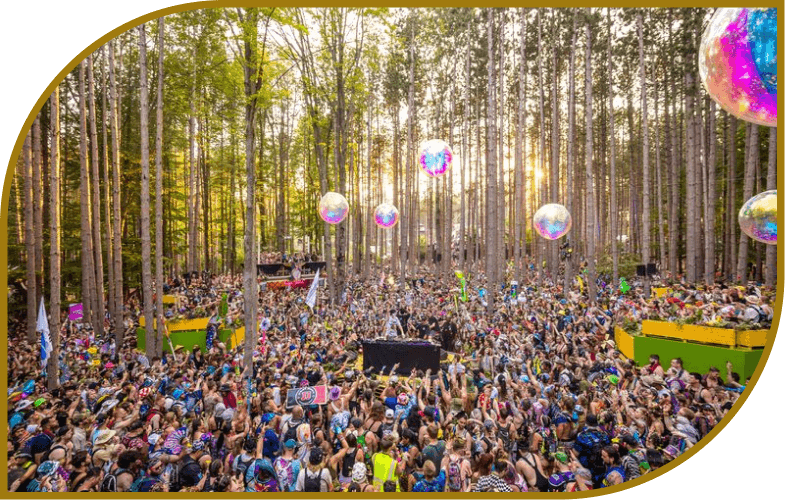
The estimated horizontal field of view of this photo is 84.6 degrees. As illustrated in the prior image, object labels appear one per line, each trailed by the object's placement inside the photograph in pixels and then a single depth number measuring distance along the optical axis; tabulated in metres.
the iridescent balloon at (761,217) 4.98
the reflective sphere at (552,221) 9.34
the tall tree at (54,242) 7.68
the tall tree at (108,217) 12.60
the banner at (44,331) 6.82
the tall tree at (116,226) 11.40
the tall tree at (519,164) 16.94
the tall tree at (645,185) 16.08
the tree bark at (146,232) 10.79
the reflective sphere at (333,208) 11.25
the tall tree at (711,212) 15.16
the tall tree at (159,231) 11.29
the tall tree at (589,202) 15.07
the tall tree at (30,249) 10.76
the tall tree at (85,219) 10.59
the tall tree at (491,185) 14.73
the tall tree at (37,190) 10.71
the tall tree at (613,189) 17.67
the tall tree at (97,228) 11.62
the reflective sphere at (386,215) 12.83
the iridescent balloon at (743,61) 2.89
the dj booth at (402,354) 9.66
